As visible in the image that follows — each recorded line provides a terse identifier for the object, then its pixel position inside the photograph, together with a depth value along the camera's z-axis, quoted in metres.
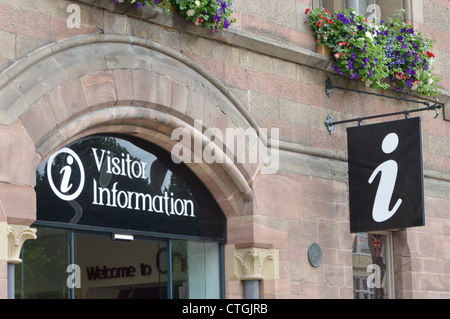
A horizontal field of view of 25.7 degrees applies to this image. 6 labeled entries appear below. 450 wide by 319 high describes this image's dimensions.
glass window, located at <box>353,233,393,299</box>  11.74
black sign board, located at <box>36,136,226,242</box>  8.67
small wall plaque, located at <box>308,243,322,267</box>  10.66
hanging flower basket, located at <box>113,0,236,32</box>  9.55
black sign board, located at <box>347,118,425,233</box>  10.48
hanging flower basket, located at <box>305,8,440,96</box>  11.27
